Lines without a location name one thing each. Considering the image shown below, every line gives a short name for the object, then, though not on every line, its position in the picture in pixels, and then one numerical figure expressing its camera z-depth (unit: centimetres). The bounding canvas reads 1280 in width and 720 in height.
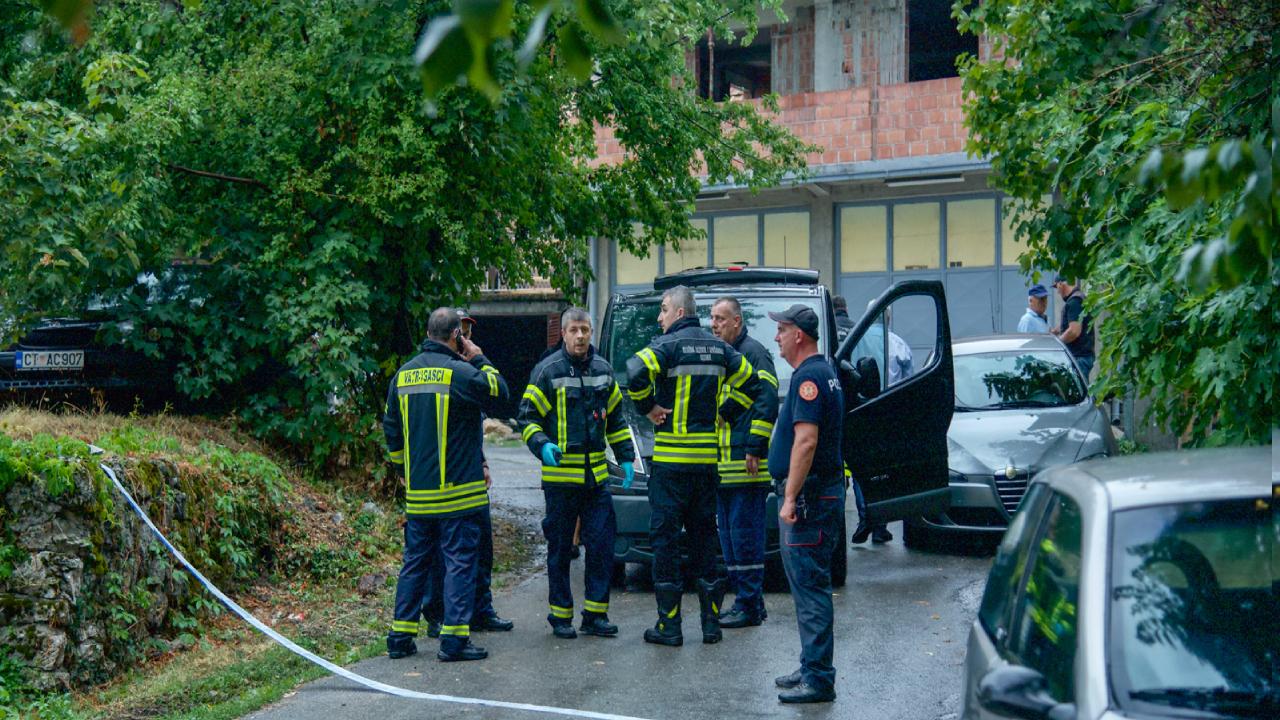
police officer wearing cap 654
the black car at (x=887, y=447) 902
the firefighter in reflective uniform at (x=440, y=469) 776
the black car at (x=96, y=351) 1063
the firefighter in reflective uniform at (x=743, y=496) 829
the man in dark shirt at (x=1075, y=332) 1409
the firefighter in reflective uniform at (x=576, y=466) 816
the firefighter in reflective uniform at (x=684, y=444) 785
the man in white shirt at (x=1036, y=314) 1473
